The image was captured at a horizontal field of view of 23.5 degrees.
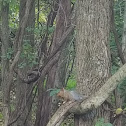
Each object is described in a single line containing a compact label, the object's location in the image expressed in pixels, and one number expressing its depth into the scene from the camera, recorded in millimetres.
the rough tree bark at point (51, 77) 5886
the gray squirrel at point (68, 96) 3176
